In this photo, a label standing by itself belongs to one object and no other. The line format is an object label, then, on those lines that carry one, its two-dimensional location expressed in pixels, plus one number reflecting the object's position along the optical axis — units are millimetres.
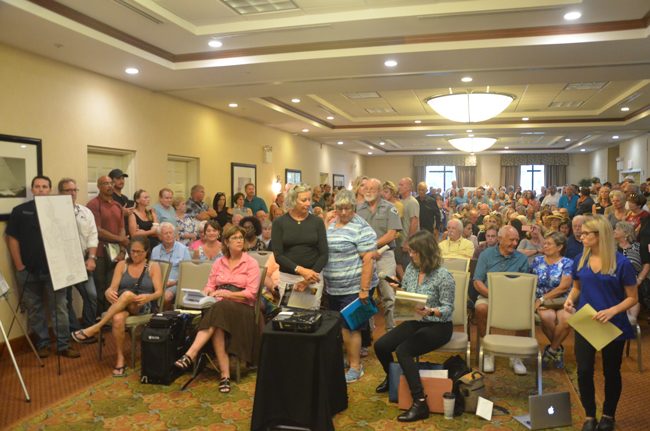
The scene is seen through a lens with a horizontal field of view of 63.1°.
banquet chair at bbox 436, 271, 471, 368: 4262
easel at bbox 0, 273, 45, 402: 3918
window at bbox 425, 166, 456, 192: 24141
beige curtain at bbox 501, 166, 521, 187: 23062
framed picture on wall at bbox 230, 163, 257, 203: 9930
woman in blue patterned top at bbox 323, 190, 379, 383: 4293
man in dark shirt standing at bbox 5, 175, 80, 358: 5031
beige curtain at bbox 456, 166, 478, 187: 23531
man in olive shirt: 5215
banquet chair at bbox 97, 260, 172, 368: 4590
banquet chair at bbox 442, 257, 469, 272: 5051
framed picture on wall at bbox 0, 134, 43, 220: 5094
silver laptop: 3424
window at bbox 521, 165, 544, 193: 23109
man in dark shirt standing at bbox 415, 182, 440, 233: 10156
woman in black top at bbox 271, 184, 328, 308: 4262
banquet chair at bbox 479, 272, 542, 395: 4191
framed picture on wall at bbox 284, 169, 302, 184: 12740
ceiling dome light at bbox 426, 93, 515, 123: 7195
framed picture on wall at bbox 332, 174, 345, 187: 17367
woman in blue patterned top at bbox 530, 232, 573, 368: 4555
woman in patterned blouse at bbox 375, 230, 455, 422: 3678
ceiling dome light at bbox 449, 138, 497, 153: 12670
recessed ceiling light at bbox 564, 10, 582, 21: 4680
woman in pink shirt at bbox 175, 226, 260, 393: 4254
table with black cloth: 3342
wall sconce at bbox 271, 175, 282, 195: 11875
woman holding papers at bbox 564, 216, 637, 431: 3182
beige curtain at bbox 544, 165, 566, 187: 22531
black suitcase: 4301
